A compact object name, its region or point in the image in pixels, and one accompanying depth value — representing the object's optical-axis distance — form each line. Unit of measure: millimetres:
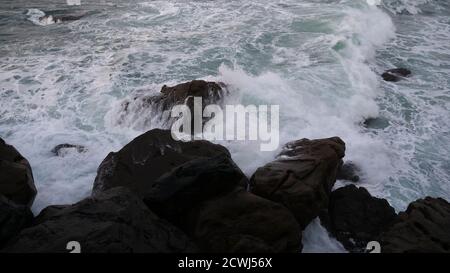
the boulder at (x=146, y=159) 5773
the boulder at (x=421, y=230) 4703
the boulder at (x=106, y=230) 4105
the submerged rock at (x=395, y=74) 10912
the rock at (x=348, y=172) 6871
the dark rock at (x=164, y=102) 8062
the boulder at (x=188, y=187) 4922
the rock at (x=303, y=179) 5301
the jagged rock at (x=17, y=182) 5262
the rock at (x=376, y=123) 8672
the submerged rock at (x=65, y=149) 7219
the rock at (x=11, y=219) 4461
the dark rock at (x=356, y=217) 5426
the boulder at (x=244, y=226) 4582
